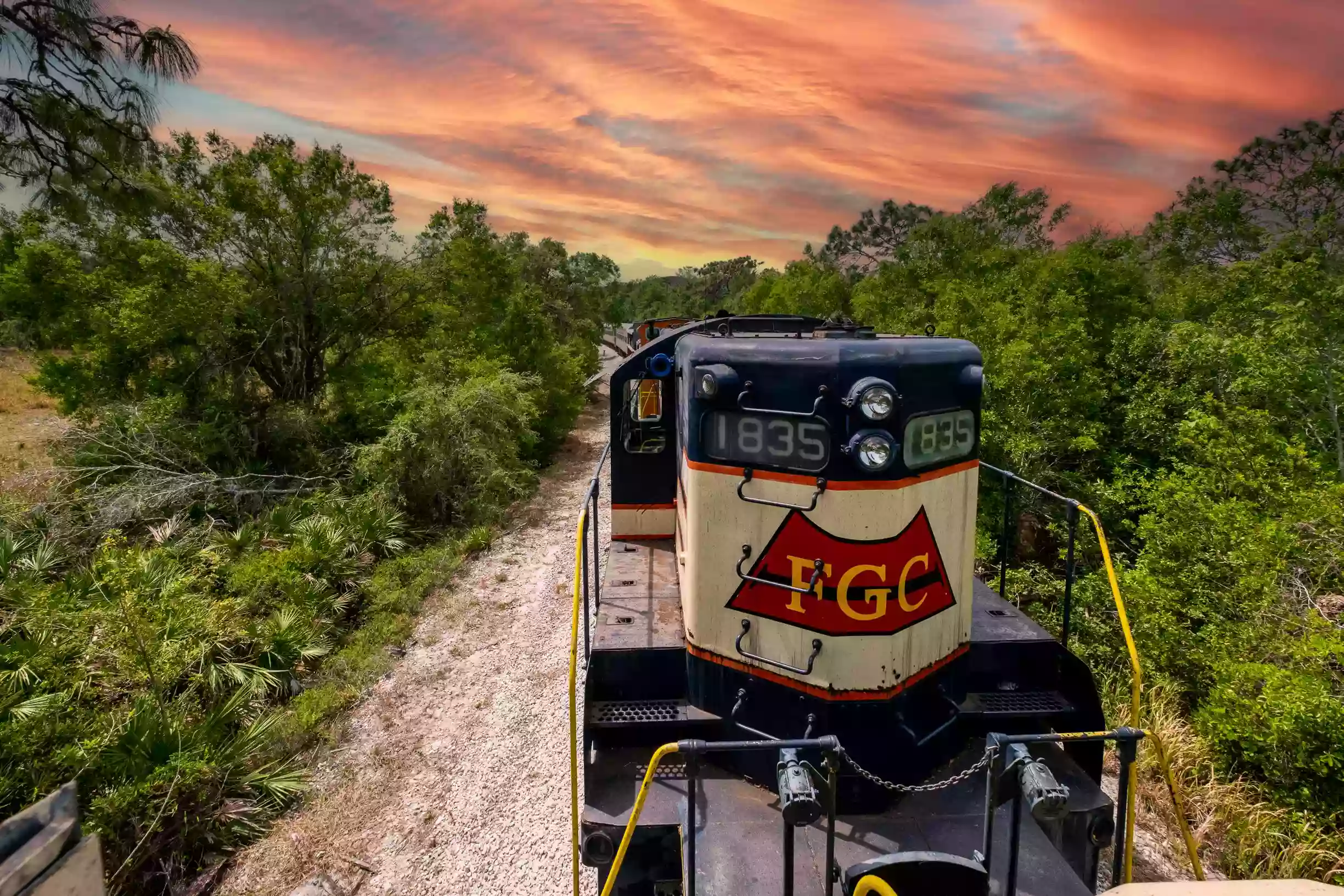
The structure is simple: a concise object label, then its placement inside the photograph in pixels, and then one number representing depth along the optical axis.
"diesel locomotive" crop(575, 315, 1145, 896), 3.57
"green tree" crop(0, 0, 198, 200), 6.88
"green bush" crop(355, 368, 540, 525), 14.30
